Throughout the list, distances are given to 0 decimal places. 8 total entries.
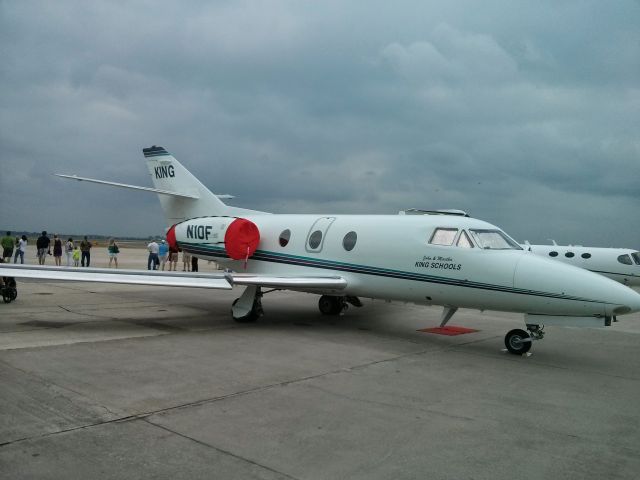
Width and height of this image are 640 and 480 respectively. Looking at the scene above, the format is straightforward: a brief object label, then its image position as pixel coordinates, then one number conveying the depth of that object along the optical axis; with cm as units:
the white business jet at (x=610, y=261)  2417
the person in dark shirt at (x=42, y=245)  2541
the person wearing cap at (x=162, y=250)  2661
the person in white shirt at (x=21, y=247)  2403
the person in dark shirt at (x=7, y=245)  2262
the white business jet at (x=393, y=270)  858
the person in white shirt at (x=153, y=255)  2502
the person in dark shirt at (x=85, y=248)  2620
